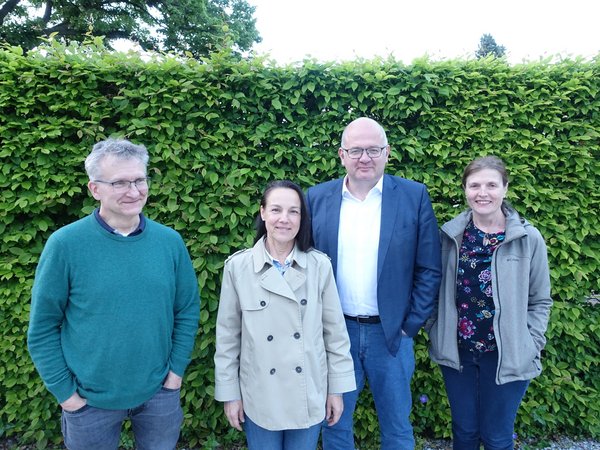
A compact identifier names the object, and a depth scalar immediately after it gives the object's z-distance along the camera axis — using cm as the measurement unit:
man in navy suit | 244
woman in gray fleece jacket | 229
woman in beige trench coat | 201
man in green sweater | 187
